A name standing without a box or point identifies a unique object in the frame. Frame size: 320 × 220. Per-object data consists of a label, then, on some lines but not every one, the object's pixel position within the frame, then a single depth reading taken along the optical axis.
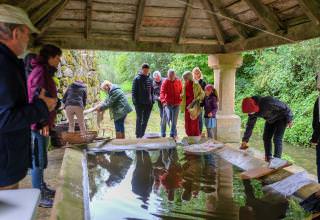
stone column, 6.10
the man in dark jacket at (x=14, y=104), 1.45
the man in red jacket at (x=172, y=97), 5.76
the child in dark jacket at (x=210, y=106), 5.60
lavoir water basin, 2.63
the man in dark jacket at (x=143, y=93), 5.66
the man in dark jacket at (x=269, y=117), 3.74
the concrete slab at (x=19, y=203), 1.05
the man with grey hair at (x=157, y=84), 6.39
